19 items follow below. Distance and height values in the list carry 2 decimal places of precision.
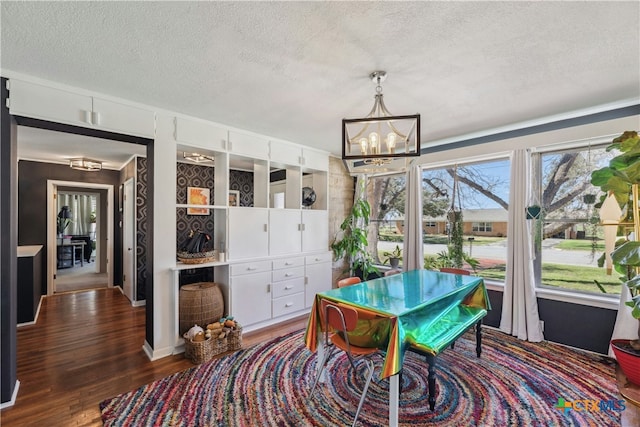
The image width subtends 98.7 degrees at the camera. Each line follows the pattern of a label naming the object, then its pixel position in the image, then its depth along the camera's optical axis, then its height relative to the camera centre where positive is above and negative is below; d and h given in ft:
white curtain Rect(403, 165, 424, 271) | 13.47 -0.34
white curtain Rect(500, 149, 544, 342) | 10.32 -2.08
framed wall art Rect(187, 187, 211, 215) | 15.46 +0.96
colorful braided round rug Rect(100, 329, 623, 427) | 6.33 -4.76
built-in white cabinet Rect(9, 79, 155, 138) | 7.11 +3.04
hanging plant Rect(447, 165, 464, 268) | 12.88 -0.75
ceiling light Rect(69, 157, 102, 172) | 14.93 +2.83
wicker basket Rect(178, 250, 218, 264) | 9.97 -1.58
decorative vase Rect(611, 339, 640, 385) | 6.51 -3.61
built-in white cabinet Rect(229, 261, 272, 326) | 10.92 -3.21
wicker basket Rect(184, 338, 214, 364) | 8.78 -4.40
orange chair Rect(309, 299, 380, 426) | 6.34 -2.71
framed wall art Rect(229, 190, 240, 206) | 17.19 +1.09
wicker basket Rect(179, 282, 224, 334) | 9.80 -3.34
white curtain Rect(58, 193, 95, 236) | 28.07 +0.34
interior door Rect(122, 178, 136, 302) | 14.64 -1.40
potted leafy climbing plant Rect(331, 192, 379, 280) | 14.73 -1.58
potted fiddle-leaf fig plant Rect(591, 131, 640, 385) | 6.32 +0.12
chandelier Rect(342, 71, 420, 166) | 5.95 +1.70
